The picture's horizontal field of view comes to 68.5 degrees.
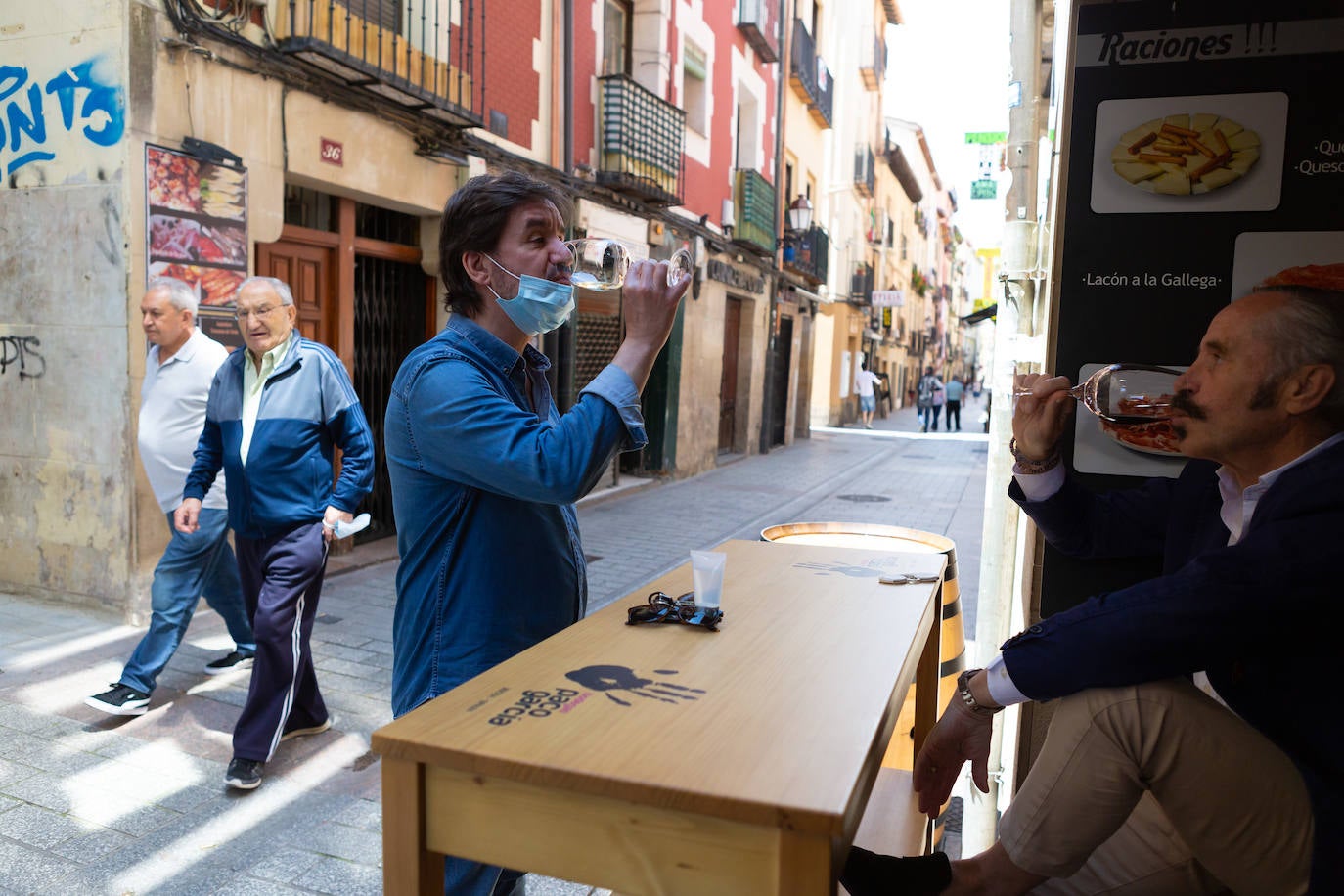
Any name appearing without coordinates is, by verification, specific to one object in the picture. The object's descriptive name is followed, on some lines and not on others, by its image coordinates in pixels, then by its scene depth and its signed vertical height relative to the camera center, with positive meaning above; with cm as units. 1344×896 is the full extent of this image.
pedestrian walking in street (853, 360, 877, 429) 2527 -87
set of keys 234 -53
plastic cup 200 -46
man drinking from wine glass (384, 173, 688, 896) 172 -18
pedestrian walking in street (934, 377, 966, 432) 2481 -87
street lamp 1795 +255
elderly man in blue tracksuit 355 -52
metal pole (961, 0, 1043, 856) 346 +13
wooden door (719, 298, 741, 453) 1623 -41
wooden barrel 309 -68
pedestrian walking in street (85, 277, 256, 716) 416 -68
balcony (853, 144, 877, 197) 2719 +527
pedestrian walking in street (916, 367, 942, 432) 2543 -100
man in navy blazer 165 -57
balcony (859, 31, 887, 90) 2758 +836
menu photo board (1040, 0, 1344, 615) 248 +48
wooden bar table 119 -53
